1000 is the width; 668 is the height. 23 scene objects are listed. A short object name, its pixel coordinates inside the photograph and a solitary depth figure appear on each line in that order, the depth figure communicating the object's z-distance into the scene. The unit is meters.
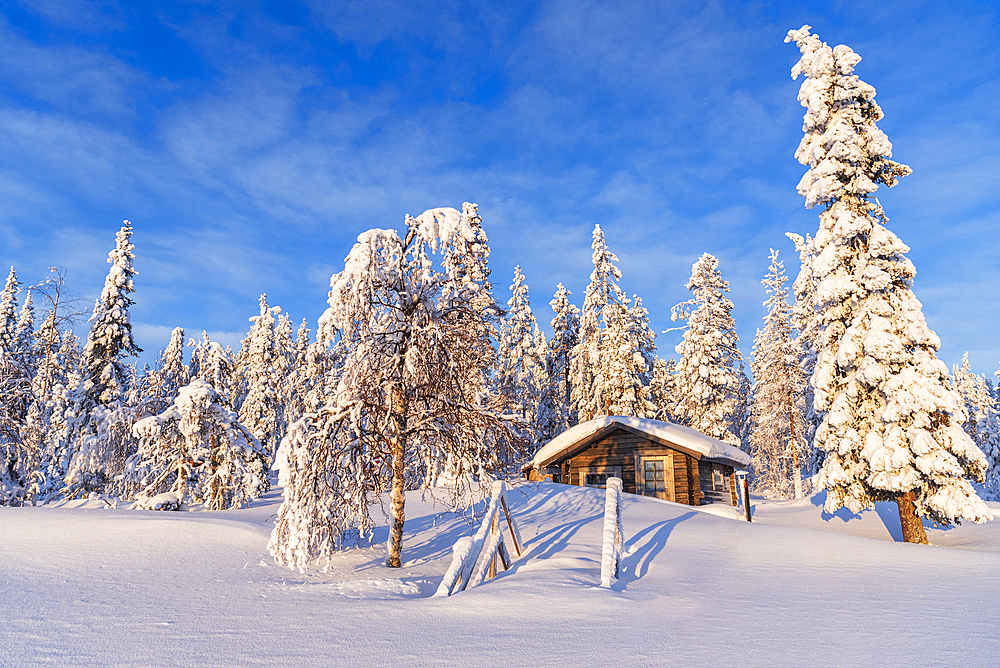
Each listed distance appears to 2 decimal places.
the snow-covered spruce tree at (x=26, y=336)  29.19
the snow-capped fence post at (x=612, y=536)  8.08
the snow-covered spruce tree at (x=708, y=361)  37.56
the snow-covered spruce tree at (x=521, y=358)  41.91
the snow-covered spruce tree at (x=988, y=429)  45.56
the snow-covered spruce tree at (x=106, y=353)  27.39
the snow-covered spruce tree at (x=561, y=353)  44.88
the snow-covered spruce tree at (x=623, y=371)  36.19
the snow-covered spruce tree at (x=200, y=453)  19.23
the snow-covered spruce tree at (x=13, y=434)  20.17
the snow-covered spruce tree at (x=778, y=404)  41.28
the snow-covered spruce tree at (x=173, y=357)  30.28
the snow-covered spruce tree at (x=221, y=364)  27.33
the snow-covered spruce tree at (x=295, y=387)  55.66
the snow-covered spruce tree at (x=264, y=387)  48.31
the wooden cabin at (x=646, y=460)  25.48
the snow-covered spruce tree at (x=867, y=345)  14.80
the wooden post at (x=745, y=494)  19.05
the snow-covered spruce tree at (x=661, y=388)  43.12
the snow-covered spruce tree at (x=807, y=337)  35.47
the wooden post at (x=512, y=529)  10.66
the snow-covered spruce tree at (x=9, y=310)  34.92
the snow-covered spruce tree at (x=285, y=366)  55.84
